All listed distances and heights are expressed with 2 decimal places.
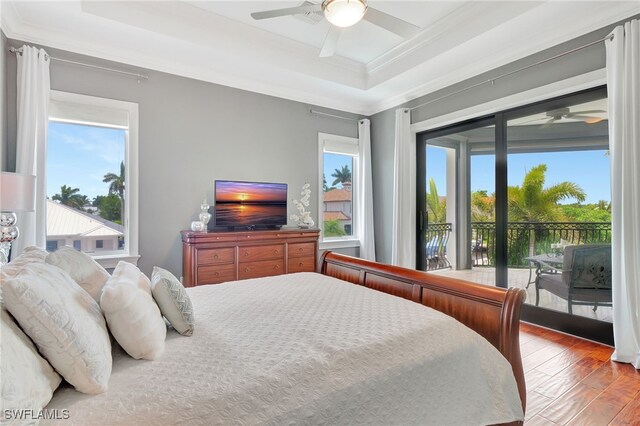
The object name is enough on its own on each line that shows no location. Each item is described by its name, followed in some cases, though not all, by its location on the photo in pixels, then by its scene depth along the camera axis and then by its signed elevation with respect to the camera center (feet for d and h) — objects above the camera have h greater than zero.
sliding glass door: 9.45 +0.30
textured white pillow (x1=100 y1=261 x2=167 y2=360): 3.69 -1.30
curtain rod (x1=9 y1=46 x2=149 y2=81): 9.32 +5.03
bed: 3.04 -1.76
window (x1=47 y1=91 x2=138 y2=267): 10.32 +1.37
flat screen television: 12.21 +0.45
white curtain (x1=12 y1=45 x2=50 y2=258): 9.01 +2.54
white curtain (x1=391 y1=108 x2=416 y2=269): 14.38 +0.90
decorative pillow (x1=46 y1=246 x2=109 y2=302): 4.39 -0.78
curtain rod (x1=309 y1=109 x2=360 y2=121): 15.10 +5.08
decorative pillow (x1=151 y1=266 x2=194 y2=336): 4.52 -1.31
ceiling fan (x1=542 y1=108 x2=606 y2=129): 9.48 +3.20
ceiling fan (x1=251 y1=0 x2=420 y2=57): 6.74 +4.64
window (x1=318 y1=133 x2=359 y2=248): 15.64 +1.40
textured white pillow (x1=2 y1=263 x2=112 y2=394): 2.84 -1.10
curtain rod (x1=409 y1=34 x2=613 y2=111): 8.90 +4.95
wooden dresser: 10.76 -1.47
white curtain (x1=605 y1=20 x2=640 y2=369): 7.91 +0.76
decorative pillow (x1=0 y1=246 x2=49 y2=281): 3.38 -0.60
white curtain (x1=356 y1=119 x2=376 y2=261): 15.96 +0.96
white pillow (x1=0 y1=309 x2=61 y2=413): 2.38 -1.32
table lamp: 6.56 +0.32
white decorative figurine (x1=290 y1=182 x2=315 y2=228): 13.99 +0.20
